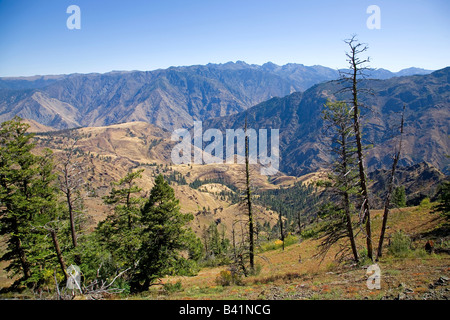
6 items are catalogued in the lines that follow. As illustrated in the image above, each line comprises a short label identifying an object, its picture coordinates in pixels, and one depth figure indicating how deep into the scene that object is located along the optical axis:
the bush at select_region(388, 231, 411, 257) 18.44
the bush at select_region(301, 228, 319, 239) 46.77
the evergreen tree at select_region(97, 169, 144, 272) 21.30
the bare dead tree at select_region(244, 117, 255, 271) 21.86
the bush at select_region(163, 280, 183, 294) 18.41
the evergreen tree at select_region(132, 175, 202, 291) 21.02
